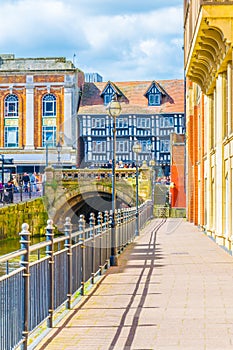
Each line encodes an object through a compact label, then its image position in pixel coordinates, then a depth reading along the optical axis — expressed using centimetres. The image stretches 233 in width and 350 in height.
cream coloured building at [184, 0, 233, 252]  2033
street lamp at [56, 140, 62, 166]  7623
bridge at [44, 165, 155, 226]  6088
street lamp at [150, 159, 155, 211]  6318
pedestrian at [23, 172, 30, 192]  6300
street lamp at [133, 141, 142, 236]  3848
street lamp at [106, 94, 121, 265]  1884
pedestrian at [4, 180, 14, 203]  4603
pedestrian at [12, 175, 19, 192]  5387
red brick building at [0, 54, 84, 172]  8350
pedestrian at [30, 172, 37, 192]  5926
